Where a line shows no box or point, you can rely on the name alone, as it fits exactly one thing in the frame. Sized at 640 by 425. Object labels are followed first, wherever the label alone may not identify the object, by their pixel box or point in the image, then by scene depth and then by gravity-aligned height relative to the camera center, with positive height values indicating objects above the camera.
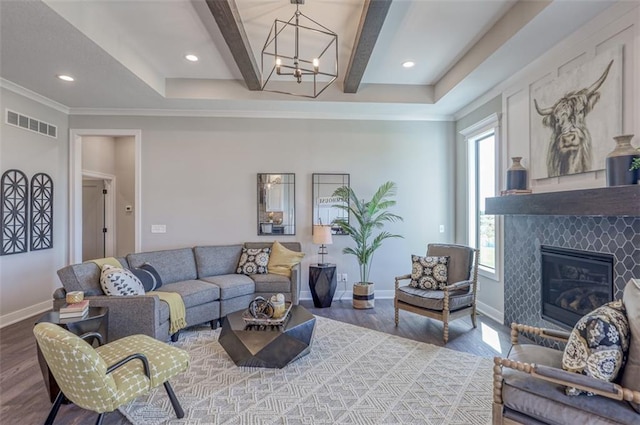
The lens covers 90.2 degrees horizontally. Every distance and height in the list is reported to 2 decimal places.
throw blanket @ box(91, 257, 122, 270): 3.34 -0.56
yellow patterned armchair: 1.69 -0.96
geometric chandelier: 3.14 +1.86
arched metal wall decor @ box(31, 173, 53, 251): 4.31 -0.02
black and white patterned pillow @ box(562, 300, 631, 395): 1.55 -0.67
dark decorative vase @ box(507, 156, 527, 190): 3.51 +0.39
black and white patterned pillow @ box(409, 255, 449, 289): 3.93 -0.77
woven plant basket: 4.62 -1.25
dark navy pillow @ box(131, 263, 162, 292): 3.57 -0.75
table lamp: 4.68 -0.36
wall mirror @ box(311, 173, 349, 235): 5.16 +0.14
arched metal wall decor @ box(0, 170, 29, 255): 3.87 -0.02
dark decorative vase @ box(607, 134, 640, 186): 2.22 +0.35
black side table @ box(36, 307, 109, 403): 2.24 -0.87
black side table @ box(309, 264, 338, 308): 4.66 -1.07
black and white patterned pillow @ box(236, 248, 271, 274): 4.54 -0.73
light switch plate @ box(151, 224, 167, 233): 5.05 -0.28
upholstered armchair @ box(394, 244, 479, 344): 3.50 -0.96
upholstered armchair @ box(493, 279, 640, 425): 1.51 -0.93
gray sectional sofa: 2.94 -0.91
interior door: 6.61 -0.20
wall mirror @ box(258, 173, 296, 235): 5.12 +0.11
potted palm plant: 4.69 -0.22
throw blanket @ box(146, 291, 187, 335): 3.30 -1.05
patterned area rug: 2.18 -1.40
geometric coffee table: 2.77 -1.18
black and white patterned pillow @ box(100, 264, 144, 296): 3.08 -0.71
